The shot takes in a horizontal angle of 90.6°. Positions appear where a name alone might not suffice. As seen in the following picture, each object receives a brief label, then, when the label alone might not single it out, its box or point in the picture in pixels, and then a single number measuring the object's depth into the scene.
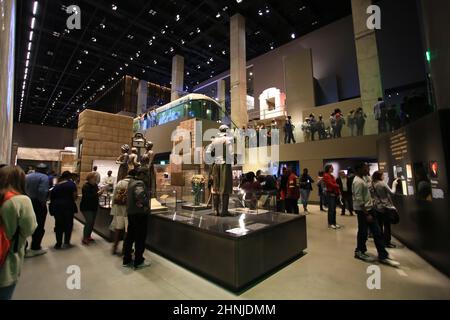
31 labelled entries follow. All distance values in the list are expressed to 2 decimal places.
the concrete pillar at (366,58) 10.68
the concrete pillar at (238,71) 15.50
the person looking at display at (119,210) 4.17
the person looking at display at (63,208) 4.50
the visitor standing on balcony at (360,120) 9.93
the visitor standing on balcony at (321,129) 11.04
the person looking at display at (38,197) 4.29
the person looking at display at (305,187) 8.63
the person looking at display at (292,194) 6.69
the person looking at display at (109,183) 6.81
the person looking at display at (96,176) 5.04
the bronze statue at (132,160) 5.20
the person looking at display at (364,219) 3.76
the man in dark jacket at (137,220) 3.47
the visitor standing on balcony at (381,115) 7.55
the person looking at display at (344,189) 7.66
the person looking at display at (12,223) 1.61
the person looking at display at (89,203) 4.86
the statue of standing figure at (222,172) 4.54
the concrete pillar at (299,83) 14.74
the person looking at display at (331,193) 5.99
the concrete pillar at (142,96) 22.78
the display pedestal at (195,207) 5.25
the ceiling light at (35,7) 11.86
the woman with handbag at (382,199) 3.96
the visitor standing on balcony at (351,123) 10.15
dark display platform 2.85
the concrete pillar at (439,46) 3.81
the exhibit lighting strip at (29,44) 12.22
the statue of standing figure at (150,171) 4.89
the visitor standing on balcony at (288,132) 12.25
